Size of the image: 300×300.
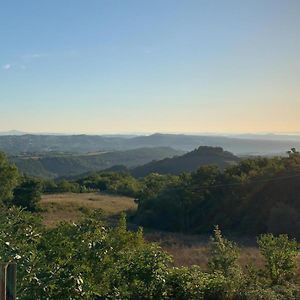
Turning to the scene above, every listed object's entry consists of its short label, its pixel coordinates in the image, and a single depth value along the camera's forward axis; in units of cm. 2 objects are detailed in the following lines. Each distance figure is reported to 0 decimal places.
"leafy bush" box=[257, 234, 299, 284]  827
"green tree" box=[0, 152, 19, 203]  3234
